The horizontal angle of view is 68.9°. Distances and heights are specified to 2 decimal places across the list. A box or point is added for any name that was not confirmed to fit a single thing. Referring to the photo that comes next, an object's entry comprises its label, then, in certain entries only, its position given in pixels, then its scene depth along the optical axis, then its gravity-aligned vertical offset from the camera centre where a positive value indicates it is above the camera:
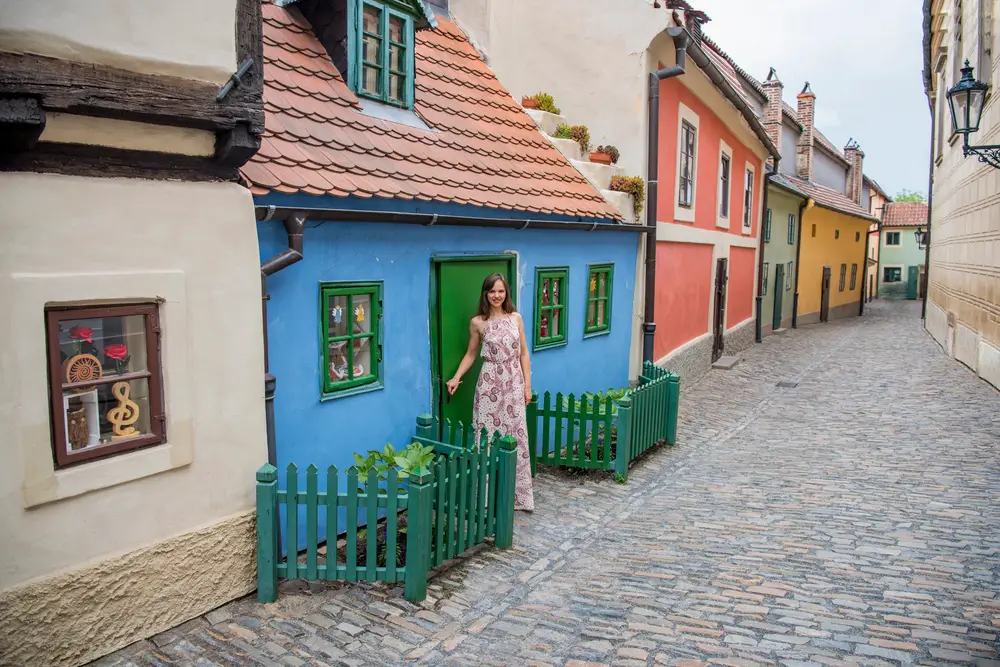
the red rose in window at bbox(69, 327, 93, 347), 3.70 -0.38
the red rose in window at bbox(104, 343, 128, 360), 3.86 -0.49
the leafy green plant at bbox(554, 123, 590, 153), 9.72 +1.73
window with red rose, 3.62 -0.62
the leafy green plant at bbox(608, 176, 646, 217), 9.71 +1.03
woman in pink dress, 6.26 -0.94
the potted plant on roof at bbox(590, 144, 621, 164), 9.85 +1.47
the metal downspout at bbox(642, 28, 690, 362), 10.12 +1.48
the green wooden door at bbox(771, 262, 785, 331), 22.30 -0.80
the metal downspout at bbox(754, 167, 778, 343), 19.03 -0.11
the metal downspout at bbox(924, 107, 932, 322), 21.25 +1.66
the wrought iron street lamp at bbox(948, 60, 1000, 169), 8.65 +1.99
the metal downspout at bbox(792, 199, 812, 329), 24.28 -1.03
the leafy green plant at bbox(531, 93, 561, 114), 9.77 +2.16
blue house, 5.10 +0.32
